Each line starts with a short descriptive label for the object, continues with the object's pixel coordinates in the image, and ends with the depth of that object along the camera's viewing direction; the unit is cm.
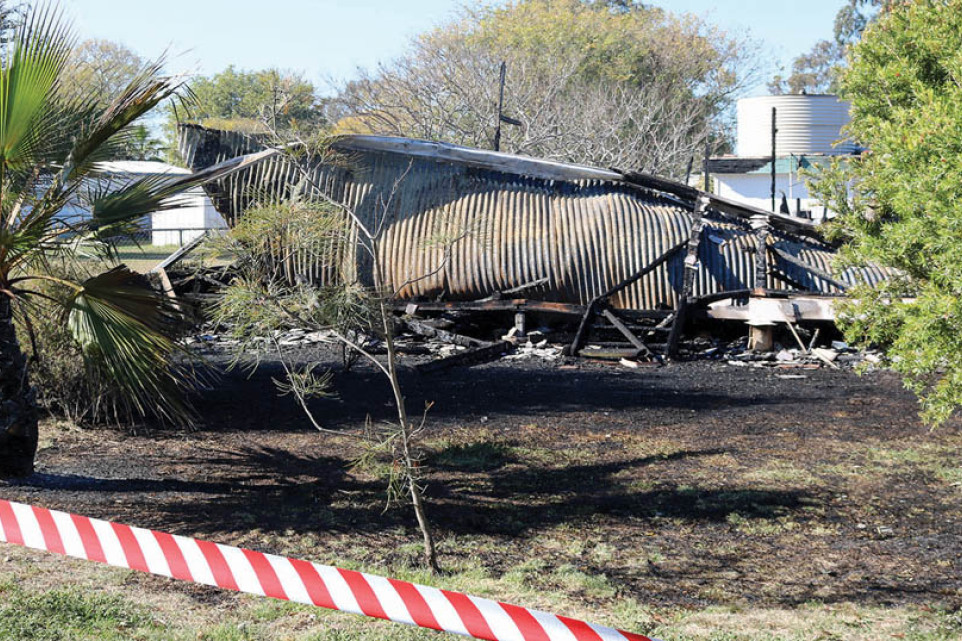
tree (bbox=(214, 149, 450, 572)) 558
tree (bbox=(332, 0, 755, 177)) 2895
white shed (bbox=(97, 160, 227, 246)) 3806
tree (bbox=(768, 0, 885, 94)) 6357
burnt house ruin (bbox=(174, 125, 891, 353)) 1419
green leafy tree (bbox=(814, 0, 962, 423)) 603
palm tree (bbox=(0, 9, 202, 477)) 602
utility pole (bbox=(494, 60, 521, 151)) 1857
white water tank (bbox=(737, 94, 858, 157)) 3797
